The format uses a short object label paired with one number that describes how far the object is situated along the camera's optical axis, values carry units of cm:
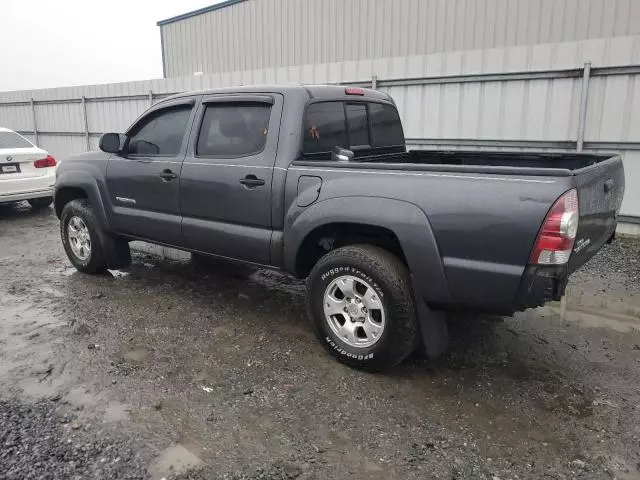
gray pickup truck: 278
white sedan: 837
